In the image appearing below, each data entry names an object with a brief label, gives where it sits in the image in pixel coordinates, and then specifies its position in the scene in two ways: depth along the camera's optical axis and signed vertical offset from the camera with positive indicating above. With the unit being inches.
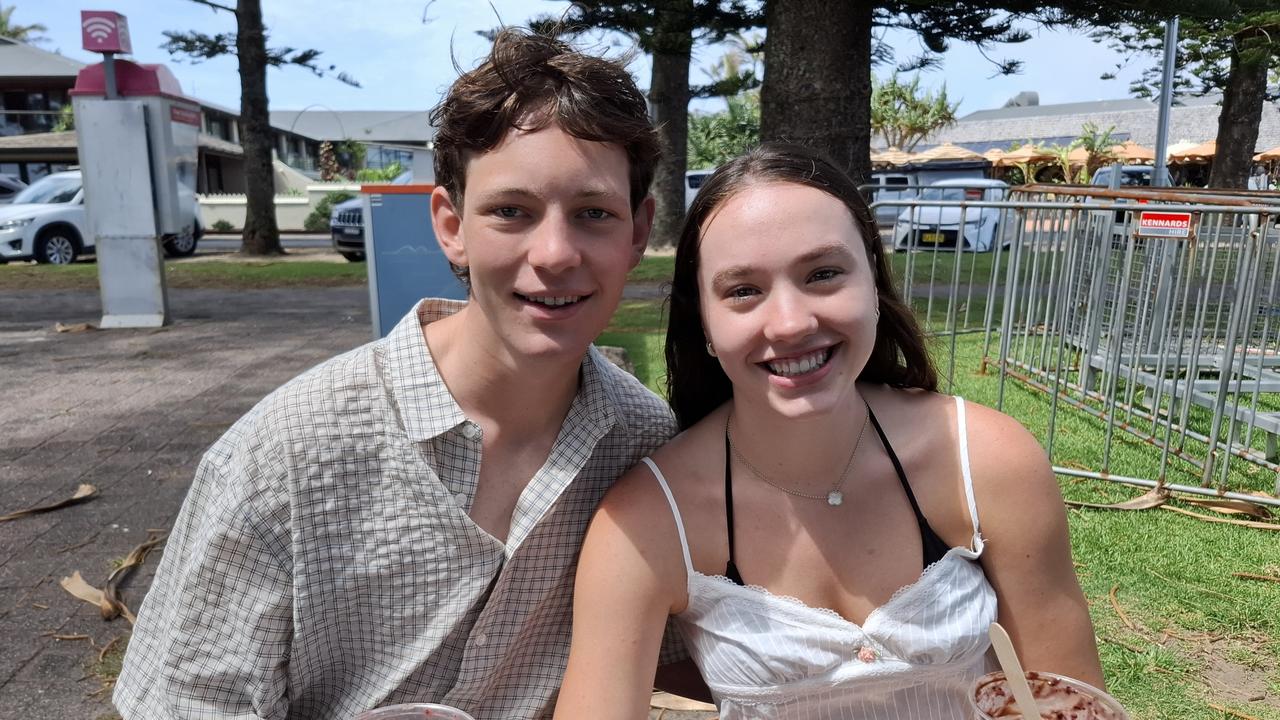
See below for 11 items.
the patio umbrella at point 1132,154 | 1181.7 +34.3
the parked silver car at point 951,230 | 595.2 -34.0
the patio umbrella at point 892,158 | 1224.2 +22.9
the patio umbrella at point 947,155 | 1229.1 +28.2
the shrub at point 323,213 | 1130.0 -59.6
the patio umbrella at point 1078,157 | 1134.4 +27.5
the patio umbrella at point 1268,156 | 1059.3 +32.4
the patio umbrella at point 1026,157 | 1136.8 +26.5
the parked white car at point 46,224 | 653.3 -46.2
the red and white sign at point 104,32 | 331.9 +42.8
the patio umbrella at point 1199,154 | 1131.9 +34.5
